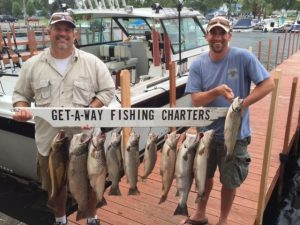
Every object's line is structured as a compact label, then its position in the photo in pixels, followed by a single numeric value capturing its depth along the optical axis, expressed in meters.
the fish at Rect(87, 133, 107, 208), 1.74
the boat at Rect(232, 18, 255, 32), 37.30
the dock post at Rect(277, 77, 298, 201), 3.89
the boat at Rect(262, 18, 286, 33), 34.77
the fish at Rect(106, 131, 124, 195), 1.78
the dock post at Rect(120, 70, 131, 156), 3.01
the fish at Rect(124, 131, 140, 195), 1.80
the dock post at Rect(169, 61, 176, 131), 3.84
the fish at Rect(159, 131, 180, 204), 1.81
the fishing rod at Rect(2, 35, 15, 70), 4.82
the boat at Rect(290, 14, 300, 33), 32.70
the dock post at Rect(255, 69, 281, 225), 2.08
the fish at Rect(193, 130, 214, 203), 1.78
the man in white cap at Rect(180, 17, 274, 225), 1.93
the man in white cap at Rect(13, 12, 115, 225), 2.07
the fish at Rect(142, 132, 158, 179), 1.83
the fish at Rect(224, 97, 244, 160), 1.74
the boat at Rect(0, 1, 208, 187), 3.53
